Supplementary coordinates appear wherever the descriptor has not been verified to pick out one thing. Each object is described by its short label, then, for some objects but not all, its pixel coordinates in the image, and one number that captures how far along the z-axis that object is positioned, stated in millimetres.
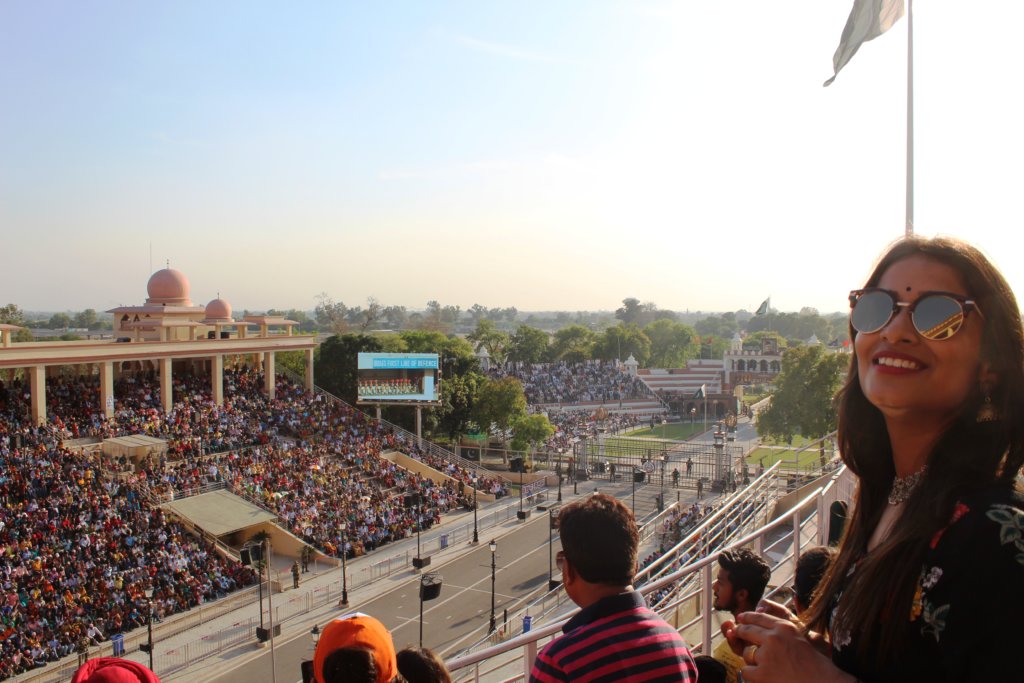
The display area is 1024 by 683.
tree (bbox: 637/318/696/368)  103562
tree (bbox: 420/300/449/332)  114125
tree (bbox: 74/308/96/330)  165375
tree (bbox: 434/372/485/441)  42875
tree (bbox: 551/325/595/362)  80812
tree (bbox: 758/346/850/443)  37875
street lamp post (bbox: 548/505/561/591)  22812
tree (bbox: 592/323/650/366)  84938
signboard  38375
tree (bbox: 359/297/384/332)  91438
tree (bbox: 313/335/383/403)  44094
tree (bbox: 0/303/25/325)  80400
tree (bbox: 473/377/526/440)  42406
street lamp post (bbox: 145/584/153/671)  16045
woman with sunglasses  1328
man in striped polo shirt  2398
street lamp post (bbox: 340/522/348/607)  21566
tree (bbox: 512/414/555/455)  41656
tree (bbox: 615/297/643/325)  181738
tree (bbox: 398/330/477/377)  44938
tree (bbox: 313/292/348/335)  96125
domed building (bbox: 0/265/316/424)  25750
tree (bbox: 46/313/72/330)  156625
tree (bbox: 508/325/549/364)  81562
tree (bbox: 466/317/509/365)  79875
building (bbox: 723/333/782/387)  68625
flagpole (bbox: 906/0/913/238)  10195
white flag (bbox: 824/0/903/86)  10984
